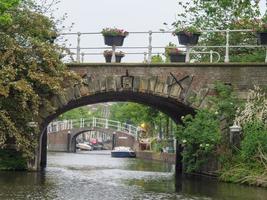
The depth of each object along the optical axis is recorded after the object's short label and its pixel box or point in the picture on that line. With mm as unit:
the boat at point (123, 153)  52844
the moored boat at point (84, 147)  81788
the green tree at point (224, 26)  26688
